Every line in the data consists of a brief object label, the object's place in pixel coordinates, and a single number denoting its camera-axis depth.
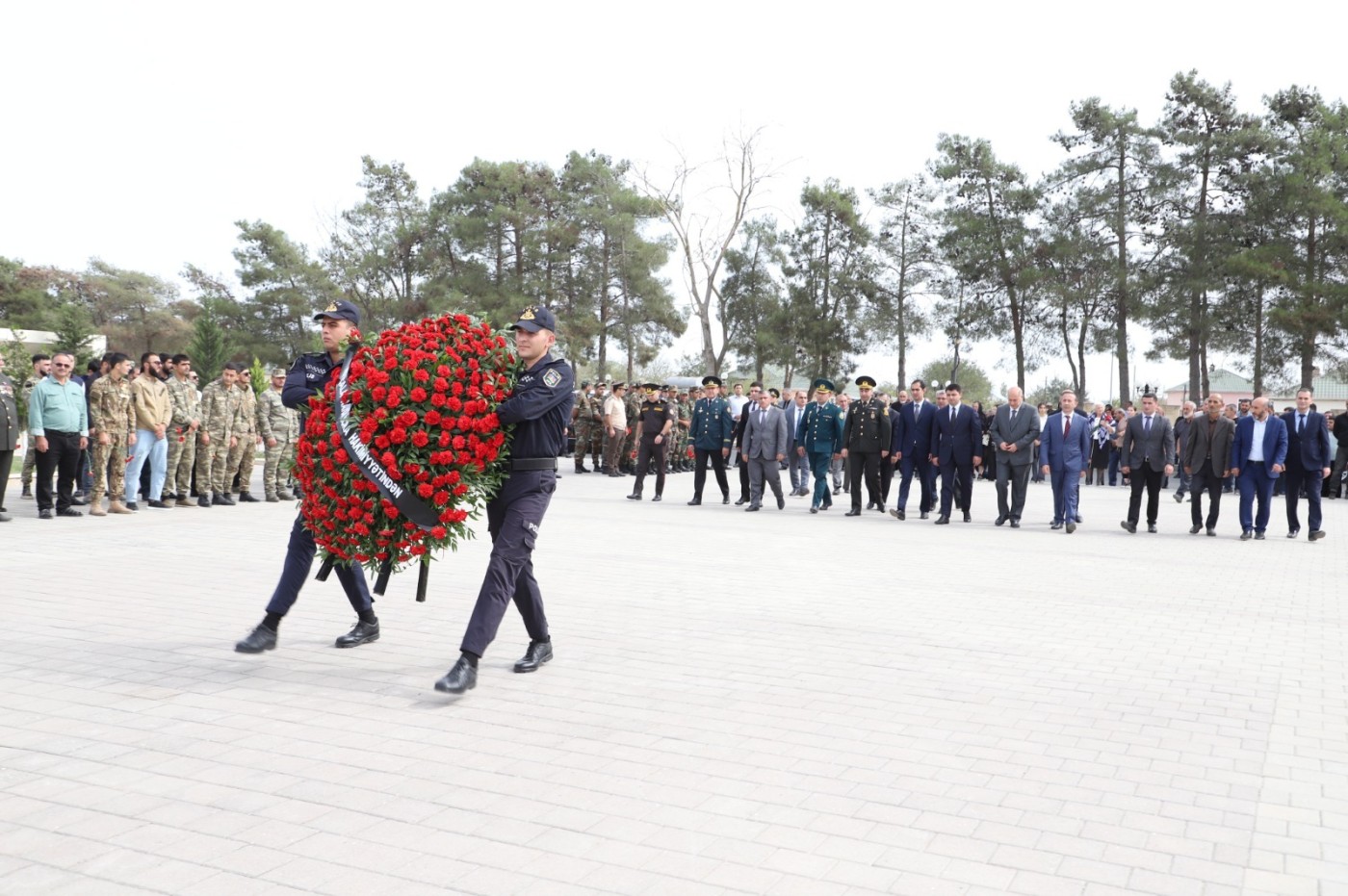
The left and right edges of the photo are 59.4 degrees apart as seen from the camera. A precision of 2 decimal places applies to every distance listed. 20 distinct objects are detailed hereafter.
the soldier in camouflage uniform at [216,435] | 15.47
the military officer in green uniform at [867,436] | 17.22
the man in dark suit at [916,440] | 17.08
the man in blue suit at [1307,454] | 15.45
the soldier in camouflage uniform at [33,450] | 13.79
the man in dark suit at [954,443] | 16.41
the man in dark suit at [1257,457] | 14.95
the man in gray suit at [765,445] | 17.36
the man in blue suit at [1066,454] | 15.74
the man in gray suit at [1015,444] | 15.94
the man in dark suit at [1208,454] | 15.69
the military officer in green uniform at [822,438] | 17.78
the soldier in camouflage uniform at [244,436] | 15.91
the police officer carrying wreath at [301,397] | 6.31
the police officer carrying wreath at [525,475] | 5.77
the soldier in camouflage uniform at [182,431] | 14.97
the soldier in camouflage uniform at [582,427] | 26.61
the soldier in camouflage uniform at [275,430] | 16.20
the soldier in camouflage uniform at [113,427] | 13.70
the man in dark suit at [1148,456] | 15.75
